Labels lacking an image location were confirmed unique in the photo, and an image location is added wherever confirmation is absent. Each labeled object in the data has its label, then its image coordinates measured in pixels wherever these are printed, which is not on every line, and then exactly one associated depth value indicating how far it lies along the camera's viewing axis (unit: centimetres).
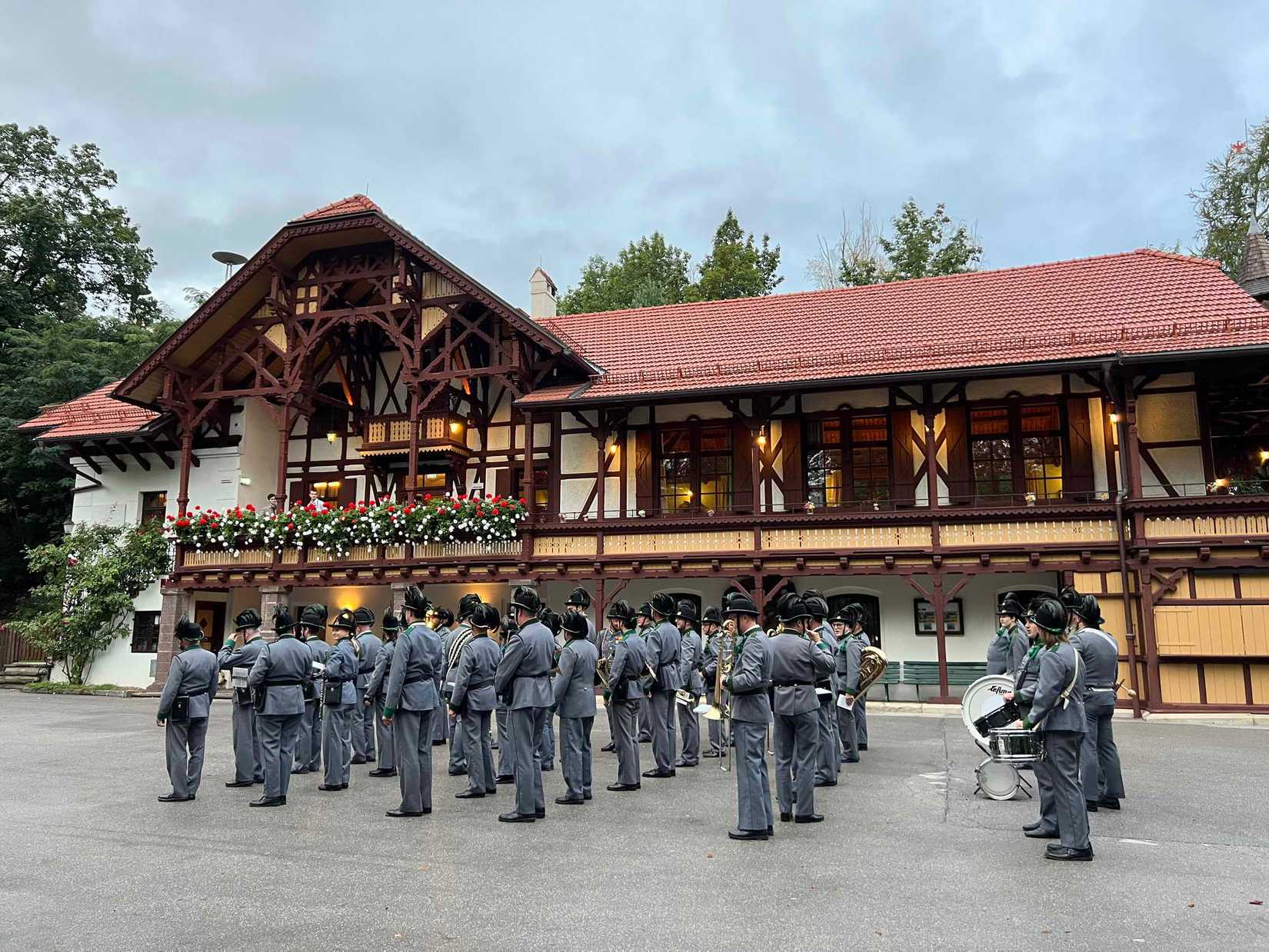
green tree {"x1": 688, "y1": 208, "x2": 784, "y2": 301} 3988
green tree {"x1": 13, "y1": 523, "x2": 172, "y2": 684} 2377
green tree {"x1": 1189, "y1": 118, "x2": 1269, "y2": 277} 3556
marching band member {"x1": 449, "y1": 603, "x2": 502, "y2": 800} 934
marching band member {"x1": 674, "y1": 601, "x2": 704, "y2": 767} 1184
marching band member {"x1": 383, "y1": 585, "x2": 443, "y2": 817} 856
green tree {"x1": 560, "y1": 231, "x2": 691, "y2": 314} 4275
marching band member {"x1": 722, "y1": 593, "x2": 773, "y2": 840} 759
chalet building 1764
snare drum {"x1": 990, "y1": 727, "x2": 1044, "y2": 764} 778
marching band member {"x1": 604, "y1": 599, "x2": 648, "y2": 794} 992
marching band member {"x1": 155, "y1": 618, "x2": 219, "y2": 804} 945
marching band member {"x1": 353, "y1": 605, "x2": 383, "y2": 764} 1170
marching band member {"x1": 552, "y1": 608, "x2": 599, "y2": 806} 930
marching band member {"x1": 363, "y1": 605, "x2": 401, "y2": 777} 1018
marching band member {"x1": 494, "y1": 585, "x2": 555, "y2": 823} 834
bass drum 880
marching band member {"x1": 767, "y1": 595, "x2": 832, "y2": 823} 809
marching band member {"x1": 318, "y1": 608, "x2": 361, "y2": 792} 1009
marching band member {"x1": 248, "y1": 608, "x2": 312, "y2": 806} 925
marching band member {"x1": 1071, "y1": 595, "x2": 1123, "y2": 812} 830
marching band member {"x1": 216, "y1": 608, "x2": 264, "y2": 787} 1005
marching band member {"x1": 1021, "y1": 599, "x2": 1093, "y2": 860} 684
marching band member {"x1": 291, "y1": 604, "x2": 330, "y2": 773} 1134
